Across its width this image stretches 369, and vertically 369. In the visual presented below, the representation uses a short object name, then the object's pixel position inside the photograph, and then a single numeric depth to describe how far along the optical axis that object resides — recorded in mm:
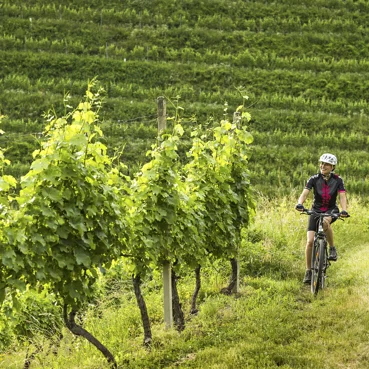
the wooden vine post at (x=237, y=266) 20224
